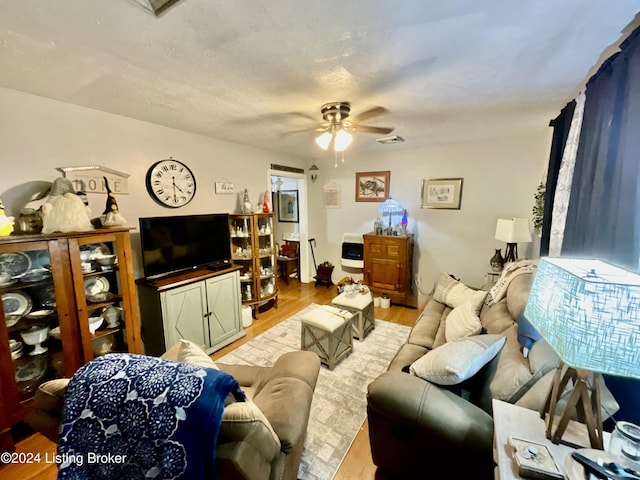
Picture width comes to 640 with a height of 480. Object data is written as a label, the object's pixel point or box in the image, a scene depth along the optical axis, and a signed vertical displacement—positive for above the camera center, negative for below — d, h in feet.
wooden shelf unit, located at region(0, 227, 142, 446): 5.41 -2.16
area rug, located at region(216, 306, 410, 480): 5.48 -5.06
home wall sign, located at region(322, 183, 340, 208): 15.67 +0.75
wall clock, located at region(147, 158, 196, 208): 8.71 +0.85
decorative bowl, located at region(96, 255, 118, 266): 6.82 -1.36
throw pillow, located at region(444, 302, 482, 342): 6.23 -2.88
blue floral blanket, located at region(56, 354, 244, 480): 2.65 -2.24
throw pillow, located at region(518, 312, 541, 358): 4.92 -2.48
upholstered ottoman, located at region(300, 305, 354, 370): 7.95 -3.93
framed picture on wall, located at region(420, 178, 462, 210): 12.31 +0.72
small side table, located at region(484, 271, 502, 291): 10.71 -2.91
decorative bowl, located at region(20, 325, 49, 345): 5.78 -2.82
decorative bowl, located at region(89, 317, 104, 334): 6.66 -2.96
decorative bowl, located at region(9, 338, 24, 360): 5.62 -3.03
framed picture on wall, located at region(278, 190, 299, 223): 17.33 +0.11
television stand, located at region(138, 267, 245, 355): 8.00 -3.40
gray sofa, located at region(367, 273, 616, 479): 3.87 -3.26
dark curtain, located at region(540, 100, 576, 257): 7.04 +1.34
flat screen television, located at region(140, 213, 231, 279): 8.10 -1.22
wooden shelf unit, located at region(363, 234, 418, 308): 12.45 -2.86
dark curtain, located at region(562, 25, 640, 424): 3.88 +0.57
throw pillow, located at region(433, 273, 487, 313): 8.17 -2.87
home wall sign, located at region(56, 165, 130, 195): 6.91 +0.82
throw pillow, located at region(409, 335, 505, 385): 4.37 -2.63
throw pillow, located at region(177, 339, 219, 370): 4.01 -2.33
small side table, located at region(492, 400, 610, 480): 2.97 -2.86
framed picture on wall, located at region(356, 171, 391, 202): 14.02 +1.18
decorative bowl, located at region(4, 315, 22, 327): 5.51 -2.37
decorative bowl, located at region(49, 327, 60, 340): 6.09 -2.89
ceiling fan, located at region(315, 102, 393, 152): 6.71 +2.28
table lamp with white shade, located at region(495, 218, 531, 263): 9.61 -0.85
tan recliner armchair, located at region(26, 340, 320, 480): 2.82 -3.00
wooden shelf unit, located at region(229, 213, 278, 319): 11.59 -1.96
